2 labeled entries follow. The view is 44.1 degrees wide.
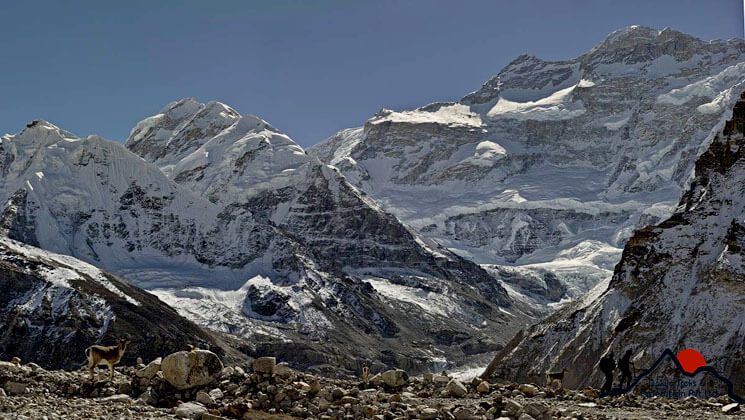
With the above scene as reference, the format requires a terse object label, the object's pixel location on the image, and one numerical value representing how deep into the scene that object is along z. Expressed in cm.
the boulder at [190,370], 3083
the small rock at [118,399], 3031
